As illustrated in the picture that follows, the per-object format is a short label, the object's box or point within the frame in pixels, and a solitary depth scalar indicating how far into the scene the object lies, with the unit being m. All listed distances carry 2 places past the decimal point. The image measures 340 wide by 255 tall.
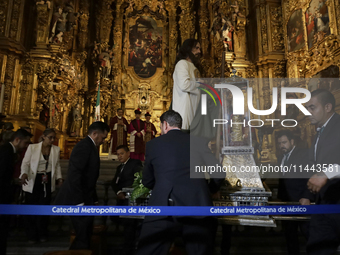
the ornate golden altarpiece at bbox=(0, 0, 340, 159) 9.59
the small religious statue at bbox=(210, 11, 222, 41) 12.53
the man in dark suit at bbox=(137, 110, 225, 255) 2.28
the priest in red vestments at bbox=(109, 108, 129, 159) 10.05
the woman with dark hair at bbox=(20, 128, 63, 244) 4.11
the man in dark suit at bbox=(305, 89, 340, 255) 2.33
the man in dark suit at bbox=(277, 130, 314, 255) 3.39
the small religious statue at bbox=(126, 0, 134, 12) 14.34
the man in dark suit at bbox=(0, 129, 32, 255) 3.09
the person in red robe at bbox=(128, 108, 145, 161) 9.30
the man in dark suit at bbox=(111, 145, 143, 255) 3.69
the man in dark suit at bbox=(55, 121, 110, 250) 2.99
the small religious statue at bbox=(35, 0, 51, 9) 10.31
